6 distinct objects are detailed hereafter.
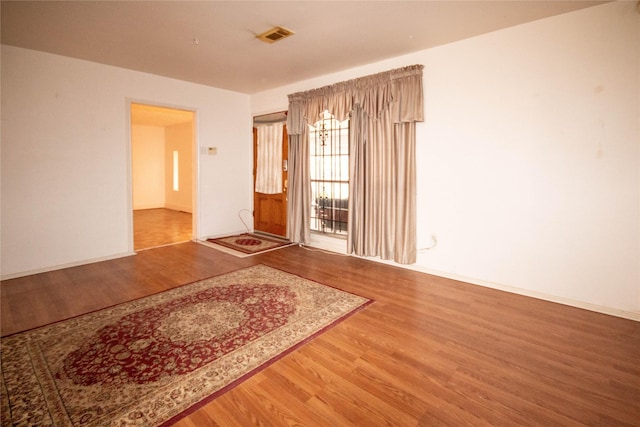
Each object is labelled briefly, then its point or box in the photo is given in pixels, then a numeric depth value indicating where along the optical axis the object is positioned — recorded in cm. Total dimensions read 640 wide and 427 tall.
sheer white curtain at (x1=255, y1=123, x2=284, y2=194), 593
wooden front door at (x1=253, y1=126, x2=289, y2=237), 586
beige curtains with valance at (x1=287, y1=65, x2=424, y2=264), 397
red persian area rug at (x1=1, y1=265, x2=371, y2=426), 172
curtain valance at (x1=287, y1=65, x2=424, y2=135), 387
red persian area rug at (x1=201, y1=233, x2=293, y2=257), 506
